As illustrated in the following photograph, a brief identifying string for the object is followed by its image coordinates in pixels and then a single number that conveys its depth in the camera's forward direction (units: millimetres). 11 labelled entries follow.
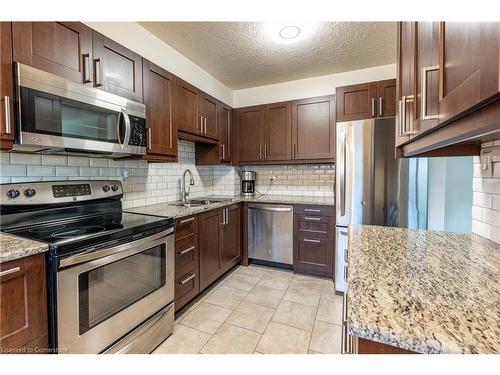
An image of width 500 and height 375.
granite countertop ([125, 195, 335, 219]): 2002
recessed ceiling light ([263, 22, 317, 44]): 2029
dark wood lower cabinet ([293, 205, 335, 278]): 2684
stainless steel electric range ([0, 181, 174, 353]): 1111
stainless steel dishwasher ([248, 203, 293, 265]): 2887
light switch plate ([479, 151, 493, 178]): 1098
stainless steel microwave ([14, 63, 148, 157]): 1187
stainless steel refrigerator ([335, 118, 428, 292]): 2156
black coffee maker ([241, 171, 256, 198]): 3451
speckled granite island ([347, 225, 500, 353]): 477
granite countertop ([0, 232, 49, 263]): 927
